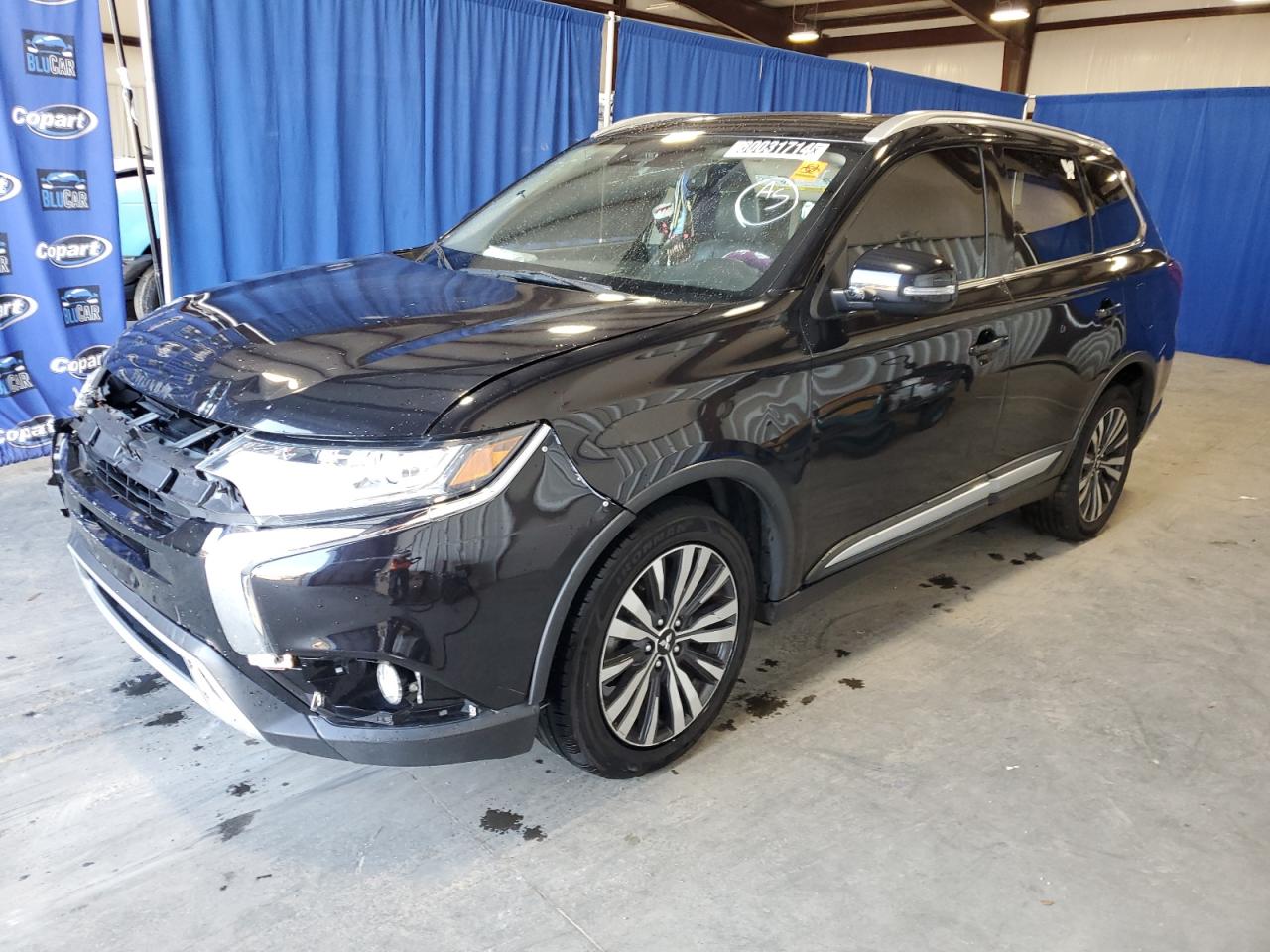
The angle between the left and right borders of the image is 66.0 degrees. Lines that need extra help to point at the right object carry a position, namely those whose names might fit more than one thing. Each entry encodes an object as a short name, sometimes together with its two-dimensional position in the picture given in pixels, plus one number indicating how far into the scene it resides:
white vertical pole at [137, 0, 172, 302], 4.61
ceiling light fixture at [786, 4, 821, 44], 16.81
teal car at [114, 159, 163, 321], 6.32
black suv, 1.88
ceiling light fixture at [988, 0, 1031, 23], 12.65
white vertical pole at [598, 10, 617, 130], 6.64
